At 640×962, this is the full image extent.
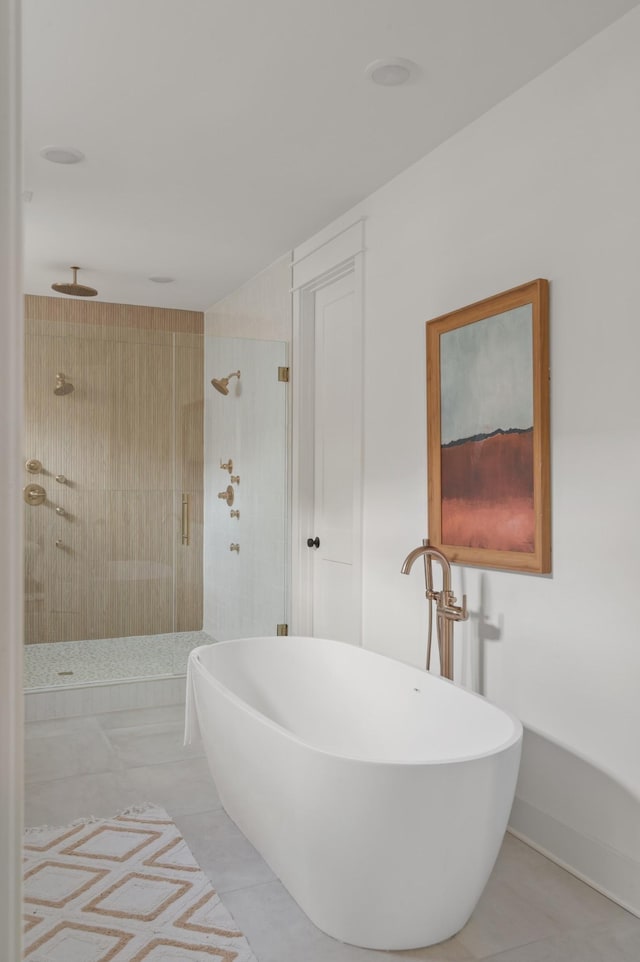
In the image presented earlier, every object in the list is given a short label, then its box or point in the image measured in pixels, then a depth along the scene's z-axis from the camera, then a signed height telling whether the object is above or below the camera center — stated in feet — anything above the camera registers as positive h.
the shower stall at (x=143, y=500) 13.53 -0.14
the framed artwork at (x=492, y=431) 8.38 +0.72
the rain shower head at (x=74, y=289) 15.75 +4.18
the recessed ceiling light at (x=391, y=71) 8.26 +4.60
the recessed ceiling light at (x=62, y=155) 10.37 +4.60
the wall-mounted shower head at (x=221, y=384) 14.96 +2.11
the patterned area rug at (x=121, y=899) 6.61 -3.91
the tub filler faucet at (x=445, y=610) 9.17 -1.43
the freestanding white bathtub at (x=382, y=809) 6.12 -2.75
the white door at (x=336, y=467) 12.89 +0.44
